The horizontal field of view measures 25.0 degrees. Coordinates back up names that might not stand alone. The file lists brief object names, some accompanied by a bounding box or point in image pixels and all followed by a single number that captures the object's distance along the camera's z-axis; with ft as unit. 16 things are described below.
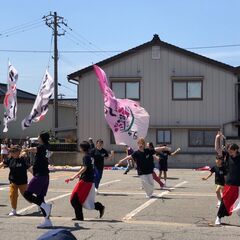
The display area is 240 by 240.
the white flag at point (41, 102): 71.82
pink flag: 54.75
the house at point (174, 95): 107.24
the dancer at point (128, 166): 84.79
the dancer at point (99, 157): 50.99
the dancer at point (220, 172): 39.19
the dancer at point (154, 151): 50.77
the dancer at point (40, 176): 33.96
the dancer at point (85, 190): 35.53
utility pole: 131.14
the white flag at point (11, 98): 78.48
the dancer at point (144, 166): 47.83
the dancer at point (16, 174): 38.19
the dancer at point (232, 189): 32.81
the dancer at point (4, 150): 104.36
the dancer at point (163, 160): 65.51
